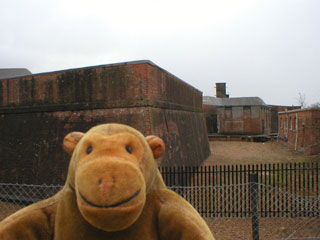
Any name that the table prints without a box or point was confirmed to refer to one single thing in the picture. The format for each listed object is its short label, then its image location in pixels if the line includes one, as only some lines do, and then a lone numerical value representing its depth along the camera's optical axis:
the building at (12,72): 20.97
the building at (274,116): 35.53
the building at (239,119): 29.70
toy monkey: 1.45
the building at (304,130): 15.16
